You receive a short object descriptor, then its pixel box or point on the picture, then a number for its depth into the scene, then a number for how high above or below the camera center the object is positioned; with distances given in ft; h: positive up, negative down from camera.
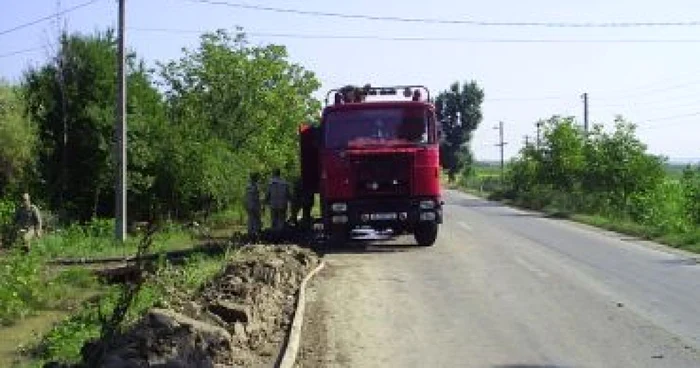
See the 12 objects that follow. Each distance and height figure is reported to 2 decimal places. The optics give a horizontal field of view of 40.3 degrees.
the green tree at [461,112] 351.87 +32.50
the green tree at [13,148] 107.04 +6.20
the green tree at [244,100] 125.08 +14.20
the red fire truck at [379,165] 66.18 +2.46
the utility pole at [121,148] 79.25 +4.52
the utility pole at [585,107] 213.25 +21.61
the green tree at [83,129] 94.99 +7.42
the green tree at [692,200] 112.37 -0.22
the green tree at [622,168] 149.18 +4.91
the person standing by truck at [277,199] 77.46 +0.16
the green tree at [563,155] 165.89 +8.01
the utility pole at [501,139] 373.77 +23.91
